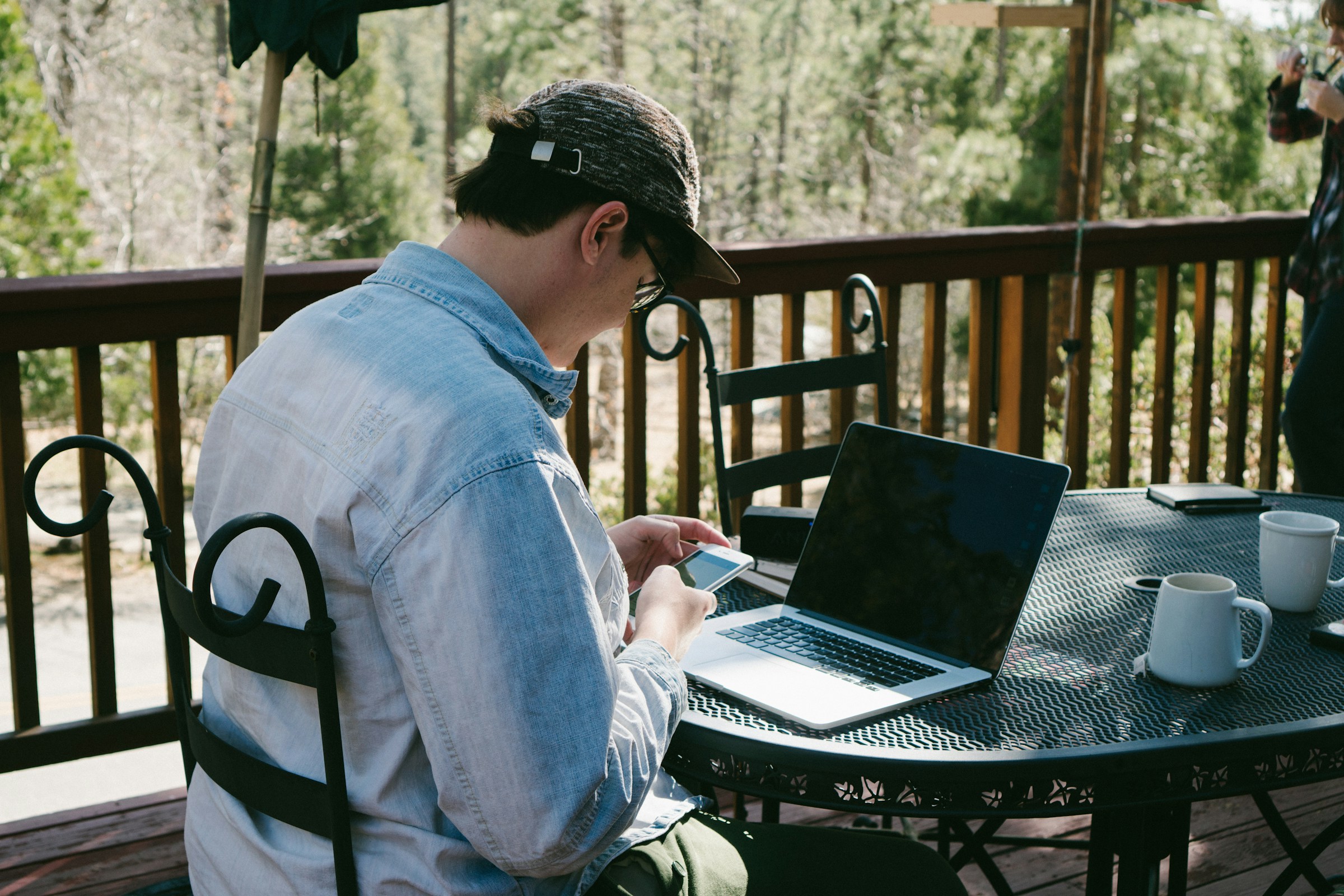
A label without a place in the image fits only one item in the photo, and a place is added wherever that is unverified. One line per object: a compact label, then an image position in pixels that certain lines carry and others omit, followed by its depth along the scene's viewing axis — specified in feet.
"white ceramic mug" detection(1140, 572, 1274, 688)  4.27
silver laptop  4.42
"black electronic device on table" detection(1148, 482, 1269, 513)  6.89
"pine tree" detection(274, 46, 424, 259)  52.95
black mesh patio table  3.87
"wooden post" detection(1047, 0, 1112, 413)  32.01
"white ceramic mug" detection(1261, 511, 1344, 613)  5.14
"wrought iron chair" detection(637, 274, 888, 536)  7.57
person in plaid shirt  10.93
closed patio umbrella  7.71
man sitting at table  3.04
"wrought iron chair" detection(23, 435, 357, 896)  3.06
